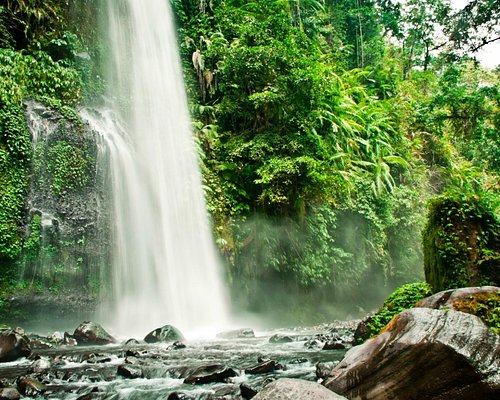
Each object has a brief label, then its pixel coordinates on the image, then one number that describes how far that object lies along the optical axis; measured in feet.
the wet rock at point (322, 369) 16.65
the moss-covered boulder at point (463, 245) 21.30
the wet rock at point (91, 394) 15.10
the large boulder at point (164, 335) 27.91
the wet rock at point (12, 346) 21.63
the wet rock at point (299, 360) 20.24
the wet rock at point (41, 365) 19.23
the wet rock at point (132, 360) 20.34
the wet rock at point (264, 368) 18.29
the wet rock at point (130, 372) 18.28
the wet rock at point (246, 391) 14.44
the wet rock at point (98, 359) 21.22
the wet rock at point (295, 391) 10.32
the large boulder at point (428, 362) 10.31
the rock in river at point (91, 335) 27.68
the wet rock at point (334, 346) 24.44
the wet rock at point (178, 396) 14.82
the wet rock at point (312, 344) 25.75
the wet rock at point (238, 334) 31.27
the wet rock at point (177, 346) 25.62
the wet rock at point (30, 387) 15.78
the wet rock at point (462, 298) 16.19
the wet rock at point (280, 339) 28.86
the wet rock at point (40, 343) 25.91
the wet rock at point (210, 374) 16.97
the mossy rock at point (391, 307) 22.11
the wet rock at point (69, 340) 27.40
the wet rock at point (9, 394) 14.55
